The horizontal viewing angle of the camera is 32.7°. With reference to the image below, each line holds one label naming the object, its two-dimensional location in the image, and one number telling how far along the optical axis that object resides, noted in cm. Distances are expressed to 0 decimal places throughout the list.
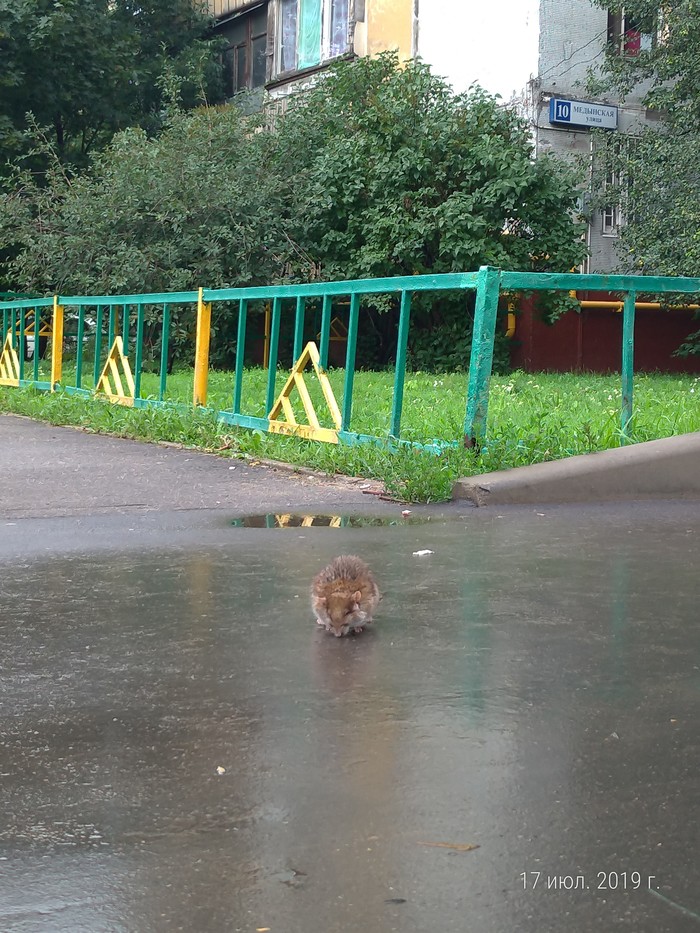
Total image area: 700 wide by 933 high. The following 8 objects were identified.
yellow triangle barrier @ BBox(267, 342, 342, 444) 922
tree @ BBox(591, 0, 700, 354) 1947
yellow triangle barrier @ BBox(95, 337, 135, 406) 1305
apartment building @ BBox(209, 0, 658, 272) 2262
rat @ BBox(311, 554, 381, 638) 432
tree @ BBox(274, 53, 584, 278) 2003
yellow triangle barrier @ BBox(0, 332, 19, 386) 1736
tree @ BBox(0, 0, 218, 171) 2755
